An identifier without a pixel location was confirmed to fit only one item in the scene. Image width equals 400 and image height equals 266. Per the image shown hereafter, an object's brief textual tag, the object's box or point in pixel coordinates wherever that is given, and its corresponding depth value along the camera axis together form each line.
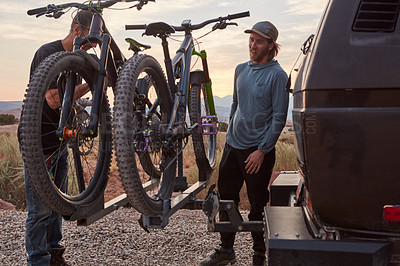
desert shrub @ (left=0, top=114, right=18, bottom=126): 27.37
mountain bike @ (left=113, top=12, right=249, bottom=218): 2.70
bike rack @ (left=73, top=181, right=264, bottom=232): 3.01
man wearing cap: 3.52
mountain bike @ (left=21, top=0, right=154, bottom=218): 2.56
